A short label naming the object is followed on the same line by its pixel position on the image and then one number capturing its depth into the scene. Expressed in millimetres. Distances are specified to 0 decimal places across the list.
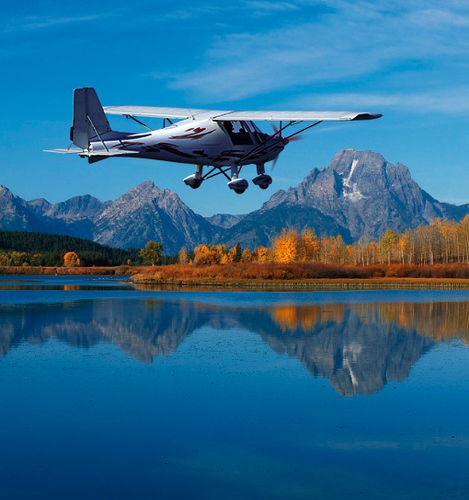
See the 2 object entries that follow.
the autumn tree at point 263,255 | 180375
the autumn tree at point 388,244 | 177325
